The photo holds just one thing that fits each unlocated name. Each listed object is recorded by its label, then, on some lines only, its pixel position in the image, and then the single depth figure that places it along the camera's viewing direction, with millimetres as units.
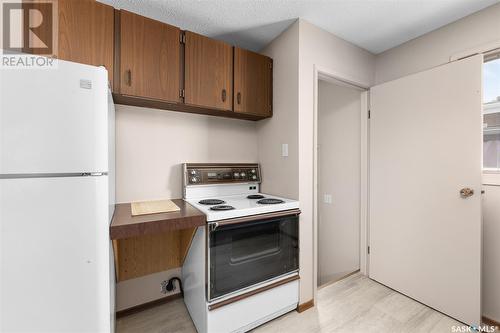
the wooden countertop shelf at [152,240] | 1236
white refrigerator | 858
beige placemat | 1447
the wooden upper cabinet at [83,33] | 1270
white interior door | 1643
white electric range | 1433
